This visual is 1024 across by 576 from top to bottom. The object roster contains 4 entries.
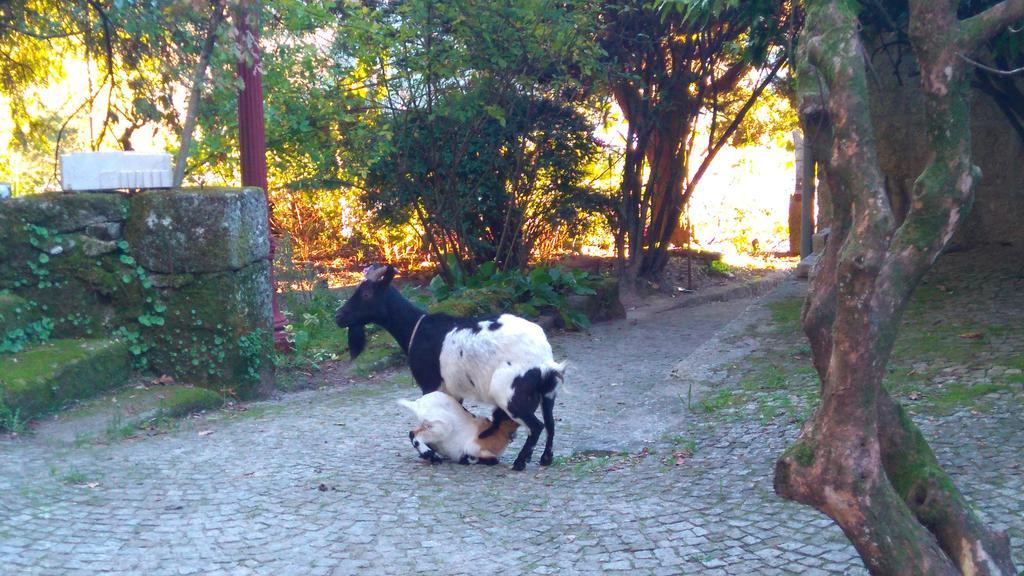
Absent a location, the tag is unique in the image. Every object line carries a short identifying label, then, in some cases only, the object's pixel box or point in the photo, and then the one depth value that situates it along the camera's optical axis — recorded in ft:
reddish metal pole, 31.96
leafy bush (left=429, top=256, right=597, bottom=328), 41.29
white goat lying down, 22.44
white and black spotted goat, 21.80
